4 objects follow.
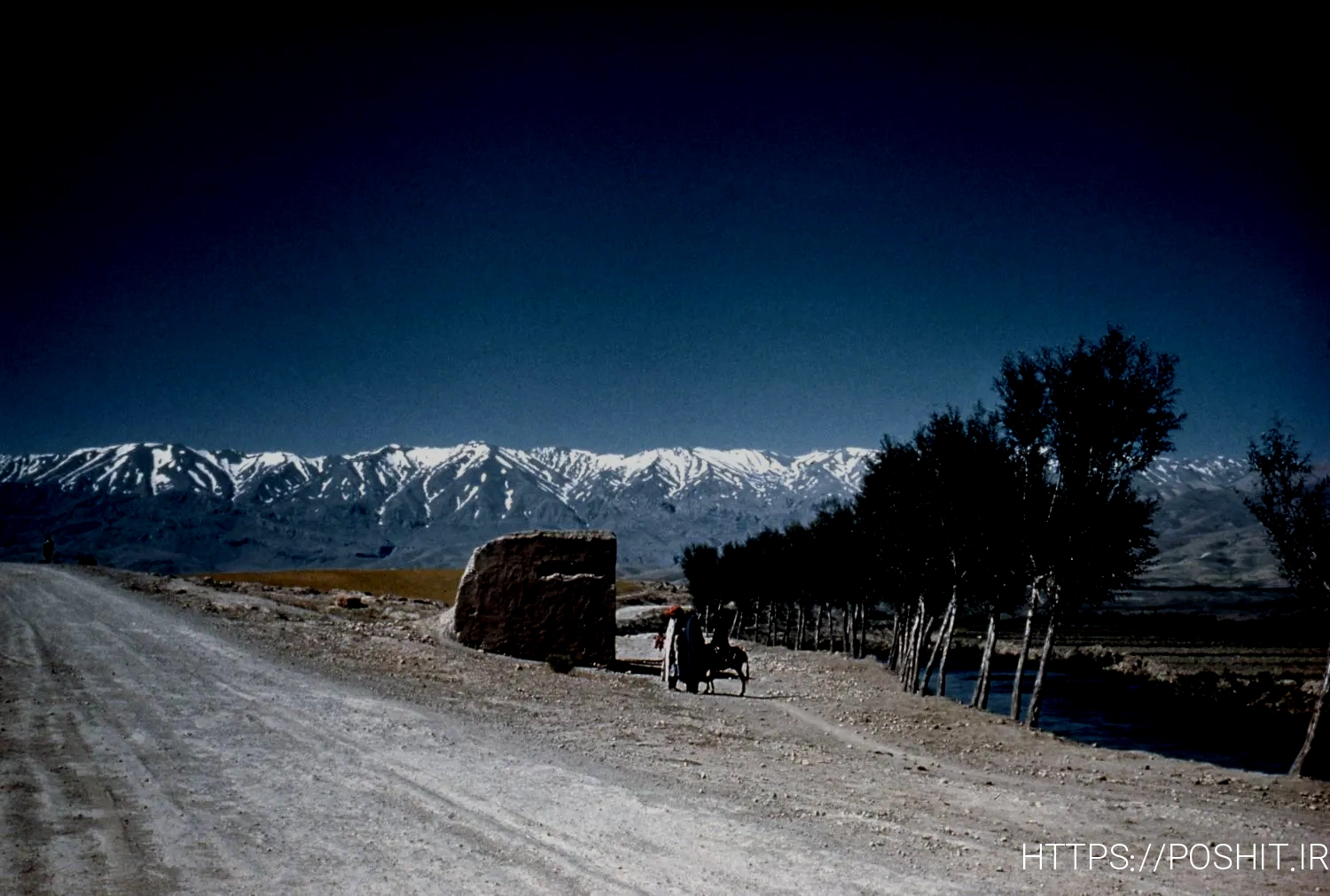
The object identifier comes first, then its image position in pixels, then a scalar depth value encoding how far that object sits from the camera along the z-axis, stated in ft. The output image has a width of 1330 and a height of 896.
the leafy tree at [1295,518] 68.95
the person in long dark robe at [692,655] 78.95
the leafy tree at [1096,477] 89.97
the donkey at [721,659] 80.84
